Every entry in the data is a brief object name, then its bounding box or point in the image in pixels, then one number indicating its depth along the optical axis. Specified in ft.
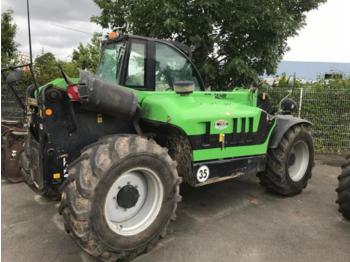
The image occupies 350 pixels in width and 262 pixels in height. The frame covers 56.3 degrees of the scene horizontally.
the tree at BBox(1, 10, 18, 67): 37.47
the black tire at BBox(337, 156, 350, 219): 12.87
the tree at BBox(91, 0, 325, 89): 21.25
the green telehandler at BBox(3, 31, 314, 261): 9.32
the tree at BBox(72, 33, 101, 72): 54.75
